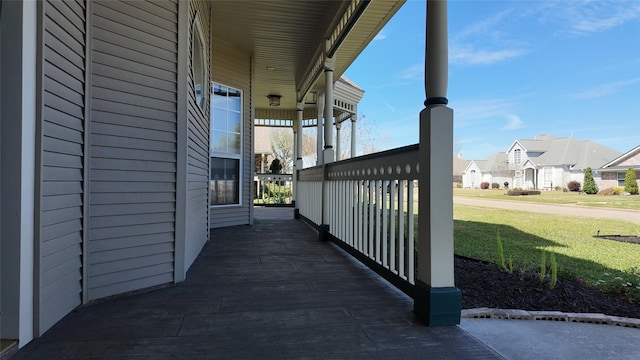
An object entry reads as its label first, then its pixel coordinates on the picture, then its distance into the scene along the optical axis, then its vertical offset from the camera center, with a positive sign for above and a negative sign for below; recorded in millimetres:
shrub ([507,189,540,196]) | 19375 -541
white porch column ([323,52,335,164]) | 4691 +971
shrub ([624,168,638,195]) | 15258 +76
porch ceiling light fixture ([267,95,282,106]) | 8117 +1936
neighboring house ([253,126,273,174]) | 21217 +2111
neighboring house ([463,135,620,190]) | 22156 +1599
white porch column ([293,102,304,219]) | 7314 +903
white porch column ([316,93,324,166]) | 6582 +1415
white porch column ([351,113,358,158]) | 9357 +1373
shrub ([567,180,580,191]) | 21359 -169
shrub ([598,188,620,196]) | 16934 -413
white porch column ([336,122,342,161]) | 10055 +1161
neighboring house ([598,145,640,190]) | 15797 +763
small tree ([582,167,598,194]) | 18391 -33
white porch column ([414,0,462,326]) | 1908 -77
